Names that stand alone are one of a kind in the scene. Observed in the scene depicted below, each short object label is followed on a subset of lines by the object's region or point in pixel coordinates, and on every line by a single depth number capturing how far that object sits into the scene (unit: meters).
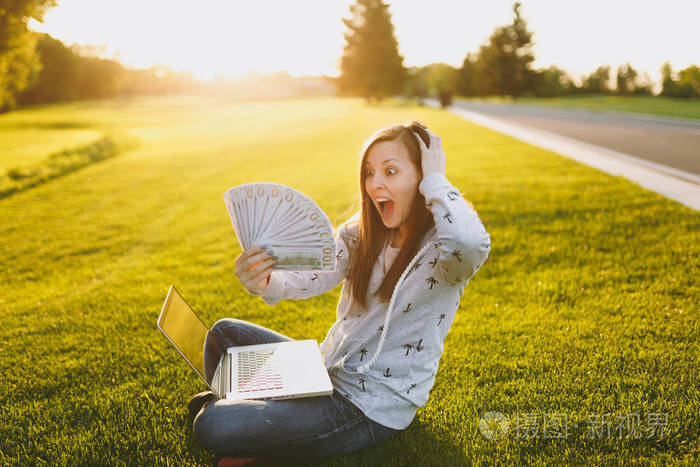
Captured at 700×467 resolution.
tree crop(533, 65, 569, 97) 49.50
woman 1.95
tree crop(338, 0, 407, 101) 47.78
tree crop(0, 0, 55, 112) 11.09
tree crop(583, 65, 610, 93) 48.56
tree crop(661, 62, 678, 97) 37.83
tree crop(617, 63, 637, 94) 45.05
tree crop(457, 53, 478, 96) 60.50
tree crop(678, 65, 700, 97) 34.22
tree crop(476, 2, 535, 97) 49.31
